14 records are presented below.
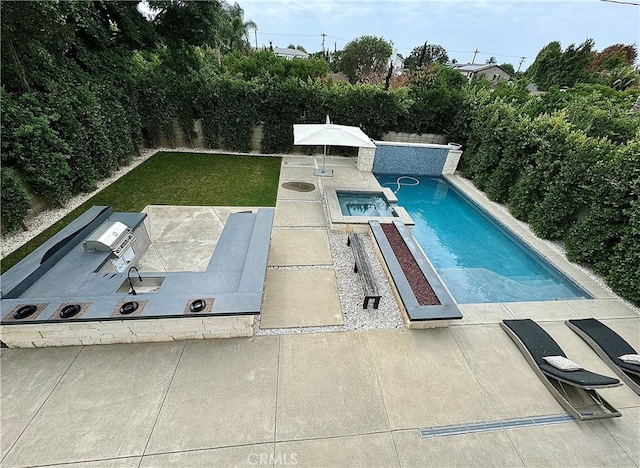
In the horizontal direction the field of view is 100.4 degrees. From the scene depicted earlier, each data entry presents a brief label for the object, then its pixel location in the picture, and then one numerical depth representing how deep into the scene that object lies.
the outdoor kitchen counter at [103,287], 3.85
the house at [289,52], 48.83
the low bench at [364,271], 4.95
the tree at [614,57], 35.06
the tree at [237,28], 28.23
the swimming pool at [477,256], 6.37
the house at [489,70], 52.31
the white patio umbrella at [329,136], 8.51
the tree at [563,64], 33.53
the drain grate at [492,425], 3.37
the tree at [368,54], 38.41
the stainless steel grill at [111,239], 4.76
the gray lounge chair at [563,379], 3.59
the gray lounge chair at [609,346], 4.22
